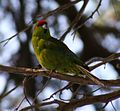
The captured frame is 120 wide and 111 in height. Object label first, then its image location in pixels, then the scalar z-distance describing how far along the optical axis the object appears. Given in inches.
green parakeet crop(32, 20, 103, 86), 258.8
